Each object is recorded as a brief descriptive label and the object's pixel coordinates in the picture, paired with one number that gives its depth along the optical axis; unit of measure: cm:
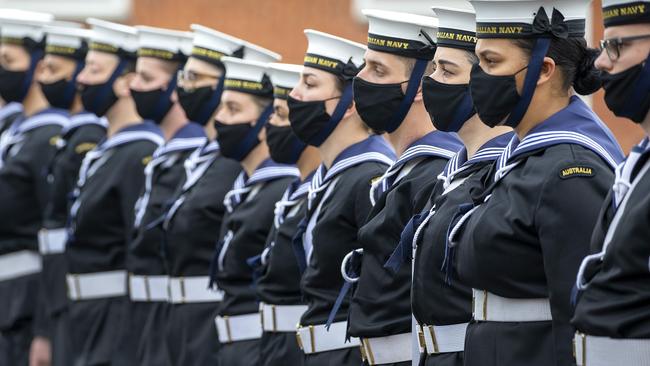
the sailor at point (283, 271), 1401
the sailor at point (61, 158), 1986
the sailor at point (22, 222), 2078
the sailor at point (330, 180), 1275
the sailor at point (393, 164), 1169
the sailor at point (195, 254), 1636
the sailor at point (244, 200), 1513
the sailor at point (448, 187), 1064
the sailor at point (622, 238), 831
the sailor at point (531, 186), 937
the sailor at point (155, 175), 1736
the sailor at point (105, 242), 1833
